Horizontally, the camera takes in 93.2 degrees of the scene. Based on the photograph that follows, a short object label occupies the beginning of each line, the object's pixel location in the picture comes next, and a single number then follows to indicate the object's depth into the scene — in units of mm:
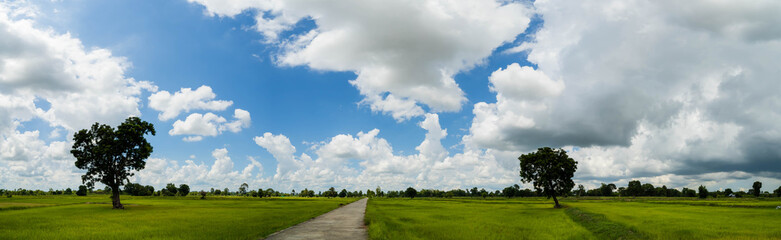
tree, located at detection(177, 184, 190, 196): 188500
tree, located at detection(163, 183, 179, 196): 178725
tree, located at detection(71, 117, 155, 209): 55250
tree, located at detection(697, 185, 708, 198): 181000
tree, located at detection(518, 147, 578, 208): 63031
